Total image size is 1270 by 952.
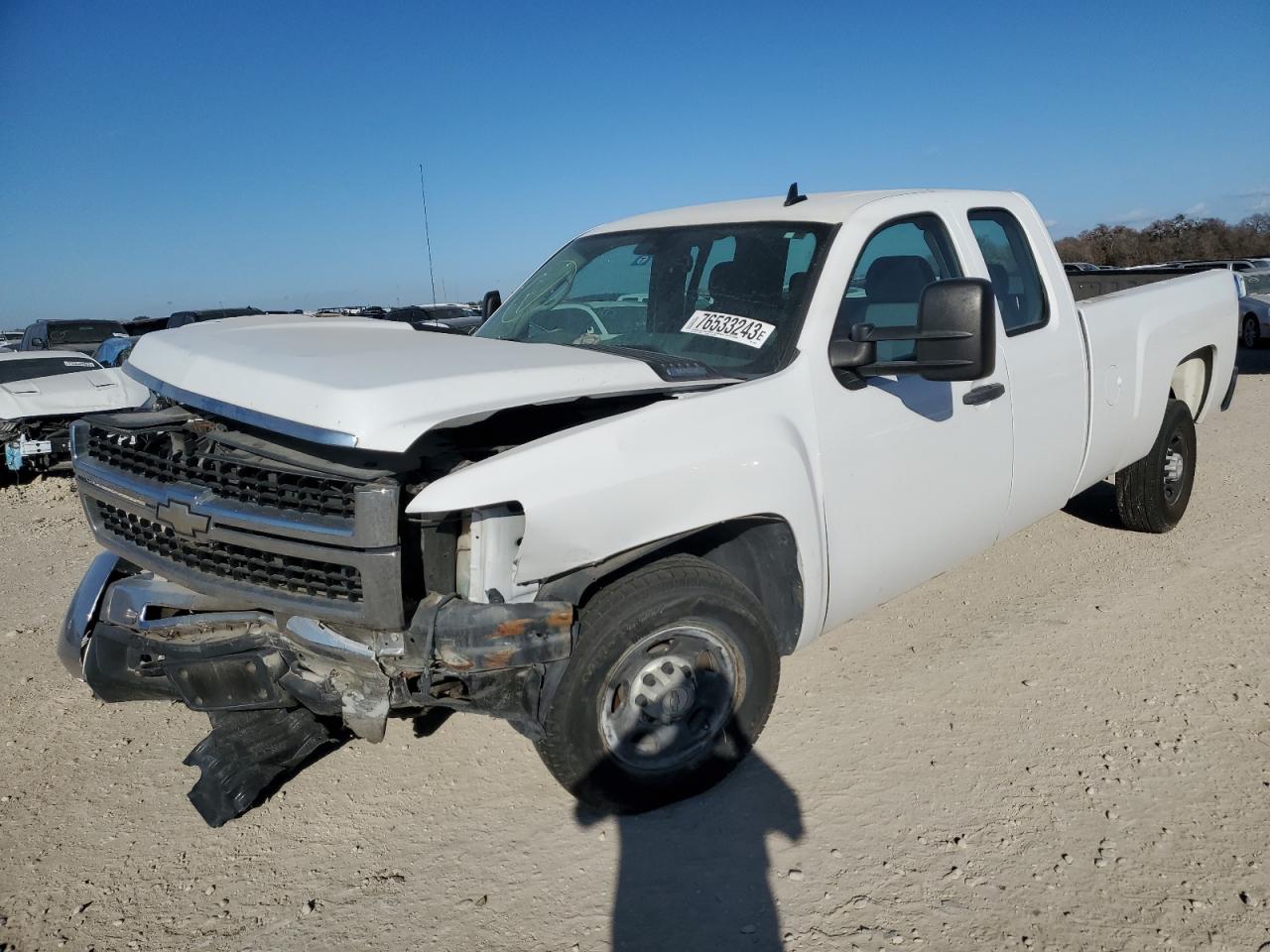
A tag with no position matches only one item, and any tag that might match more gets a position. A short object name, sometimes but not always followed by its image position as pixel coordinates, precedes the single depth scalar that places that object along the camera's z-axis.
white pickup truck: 2.58
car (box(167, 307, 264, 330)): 16.92
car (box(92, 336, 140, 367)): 12.29
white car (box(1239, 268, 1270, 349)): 17.33
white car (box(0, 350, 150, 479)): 9.20
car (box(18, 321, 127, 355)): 17.06
